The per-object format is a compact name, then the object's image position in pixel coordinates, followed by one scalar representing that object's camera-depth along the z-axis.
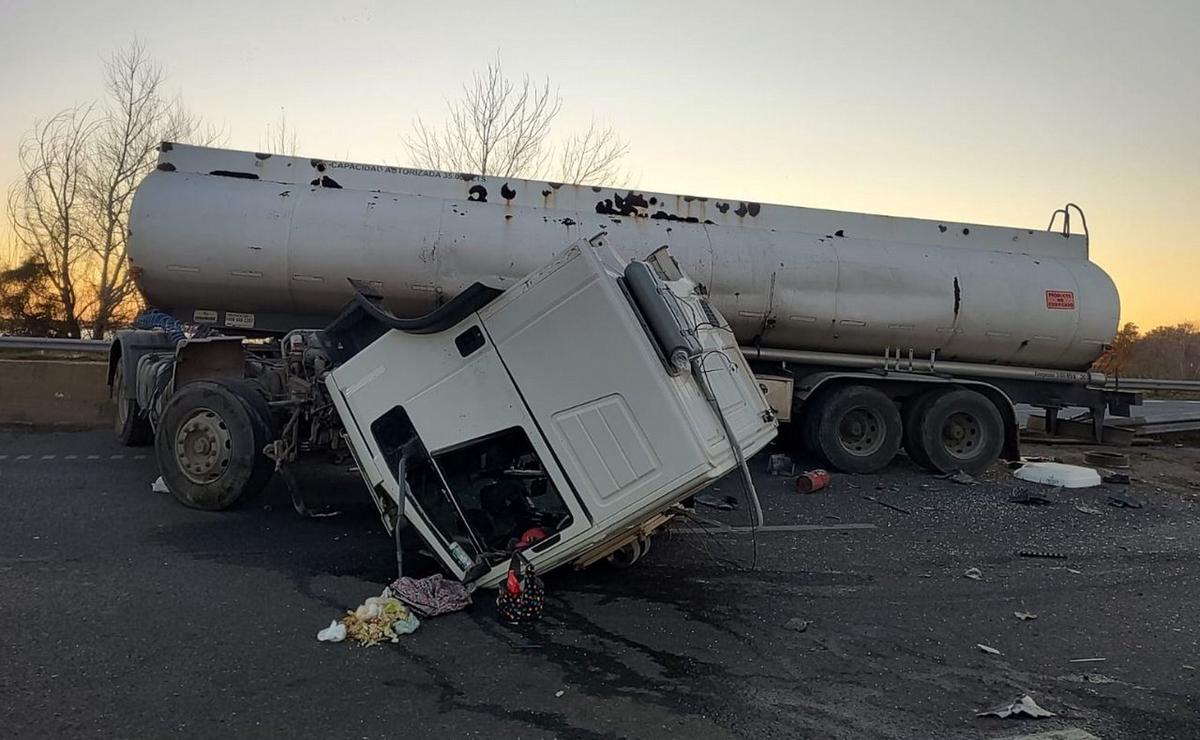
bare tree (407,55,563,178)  20.72
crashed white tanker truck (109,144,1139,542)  9.02
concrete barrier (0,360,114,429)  10.44
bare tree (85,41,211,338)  23.53
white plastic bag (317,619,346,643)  4.09
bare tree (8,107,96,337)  23.98
